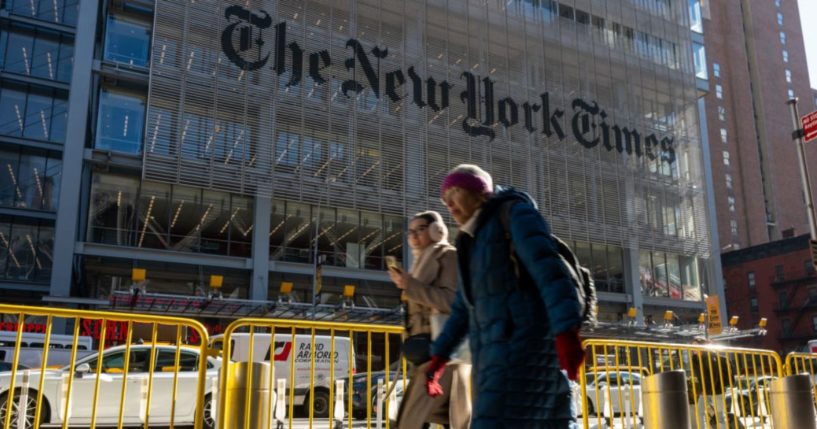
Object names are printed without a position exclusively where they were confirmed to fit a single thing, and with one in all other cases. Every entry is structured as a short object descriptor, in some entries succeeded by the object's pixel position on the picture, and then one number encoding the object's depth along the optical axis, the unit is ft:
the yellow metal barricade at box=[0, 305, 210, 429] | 15.53
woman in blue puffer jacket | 8.93
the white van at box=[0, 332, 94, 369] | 58.39
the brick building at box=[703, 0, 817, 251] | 247.29
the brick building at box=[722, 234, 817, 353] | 188.65
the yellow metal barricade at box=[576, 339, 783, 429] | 22.03
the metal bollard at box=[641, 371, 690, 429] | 16.06
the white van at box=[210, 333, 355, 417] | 48.14
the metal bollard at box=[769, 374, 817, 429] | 21.07
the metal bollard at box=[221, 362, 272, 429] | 14.03
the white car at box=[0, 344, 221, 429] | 24.09
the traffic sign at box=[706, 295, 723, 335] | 116.26
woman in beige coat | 14.23
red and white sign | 36.52
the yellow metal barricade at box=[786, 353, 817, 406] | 26.40
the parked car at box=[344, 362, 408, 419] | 44.67
